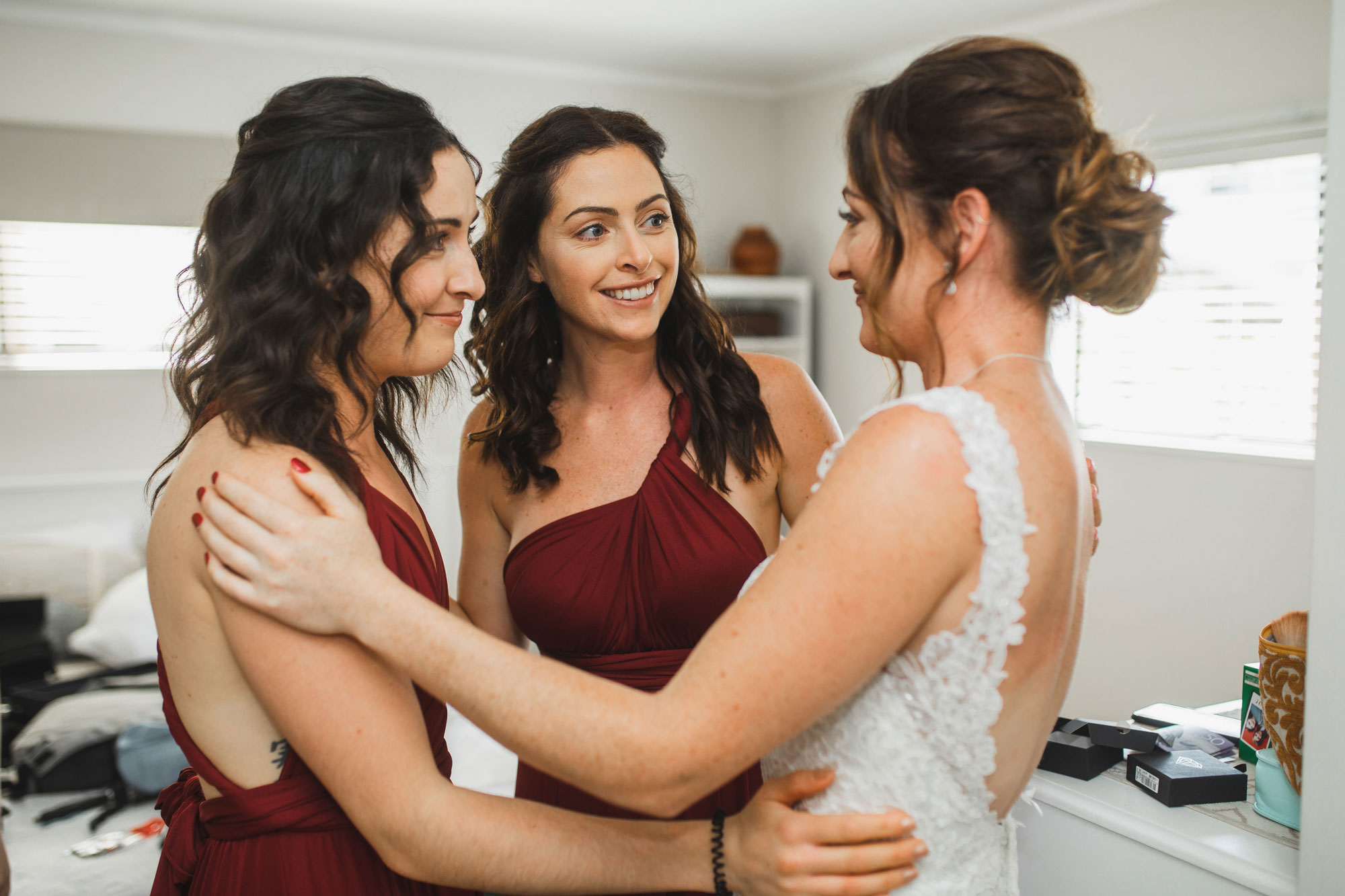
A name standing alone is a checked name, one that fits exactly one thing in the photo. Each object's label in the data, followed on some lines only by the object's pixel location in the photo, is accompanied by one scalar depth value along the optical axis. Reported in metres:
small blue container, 1.41
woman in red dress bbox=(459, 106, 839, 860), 1.86
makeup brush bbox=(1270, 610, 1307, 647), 1.42
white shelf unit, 5.91
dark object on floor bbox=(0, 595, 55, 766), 4.16
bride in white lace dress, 0.94
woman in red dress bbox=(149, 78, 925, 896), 1.08
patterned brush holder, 1.37
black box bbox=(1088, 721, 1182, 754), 1.61
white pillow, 4.23
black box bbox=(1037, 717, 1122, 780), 1.59
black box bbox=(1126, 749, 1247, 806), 1.49
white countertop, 1.32
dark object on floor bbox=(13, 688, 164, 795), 3.72
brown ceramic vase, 6.07
